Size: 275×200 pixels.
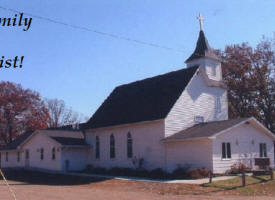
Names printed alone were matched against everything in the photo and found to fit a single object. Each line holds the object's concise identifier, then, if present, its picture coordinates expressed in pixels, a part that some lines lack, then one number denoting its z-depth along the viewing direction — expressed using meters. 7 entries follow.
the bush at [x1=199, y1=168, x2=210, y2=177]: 28.17
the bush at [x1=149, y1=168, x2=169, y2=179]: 29.94
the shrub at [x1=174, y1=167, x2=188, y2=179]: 28.75
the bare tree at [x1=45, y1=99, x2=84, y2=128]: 86.06
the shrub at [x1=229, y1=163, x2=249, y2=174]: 29.92
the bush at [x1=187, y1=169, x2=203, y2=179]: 27.63
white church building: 30.52
